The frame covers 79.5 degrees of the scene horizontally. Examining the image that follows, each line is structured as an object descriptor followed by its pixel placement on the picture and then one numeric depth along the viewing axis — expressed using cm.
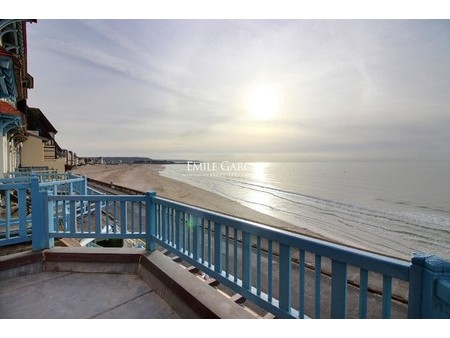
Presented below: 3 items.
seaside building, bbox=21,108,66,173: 2655
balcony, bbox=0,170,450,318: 165
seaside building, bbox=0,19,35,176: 588
